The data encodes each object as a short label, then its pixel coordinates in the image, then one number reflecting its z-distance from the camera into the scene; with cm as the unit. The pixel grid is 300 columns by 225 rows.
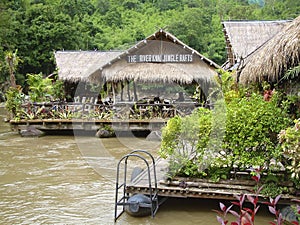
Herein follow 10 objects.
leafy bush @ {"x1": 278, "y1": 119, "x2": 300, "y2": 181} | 514
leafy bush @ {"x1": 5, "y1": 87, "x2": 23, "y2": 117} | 1467
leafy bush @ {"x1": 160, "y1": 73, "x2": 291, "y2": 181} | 595
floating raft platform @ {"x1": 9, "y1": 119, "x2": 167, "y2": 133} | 1363
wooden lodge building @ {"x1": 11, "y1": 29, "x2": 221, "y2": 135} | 1387
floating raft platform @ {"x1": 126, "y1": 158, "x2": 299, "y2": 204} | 593
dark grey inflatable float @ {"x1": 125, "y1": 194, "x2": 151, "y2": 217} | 595
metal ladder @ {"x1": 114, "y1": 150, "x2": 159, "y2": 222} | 588
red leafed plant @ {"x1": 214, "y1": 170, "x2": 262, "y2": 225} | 216
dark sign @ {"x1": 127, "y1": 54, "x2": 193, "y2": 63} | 1545
